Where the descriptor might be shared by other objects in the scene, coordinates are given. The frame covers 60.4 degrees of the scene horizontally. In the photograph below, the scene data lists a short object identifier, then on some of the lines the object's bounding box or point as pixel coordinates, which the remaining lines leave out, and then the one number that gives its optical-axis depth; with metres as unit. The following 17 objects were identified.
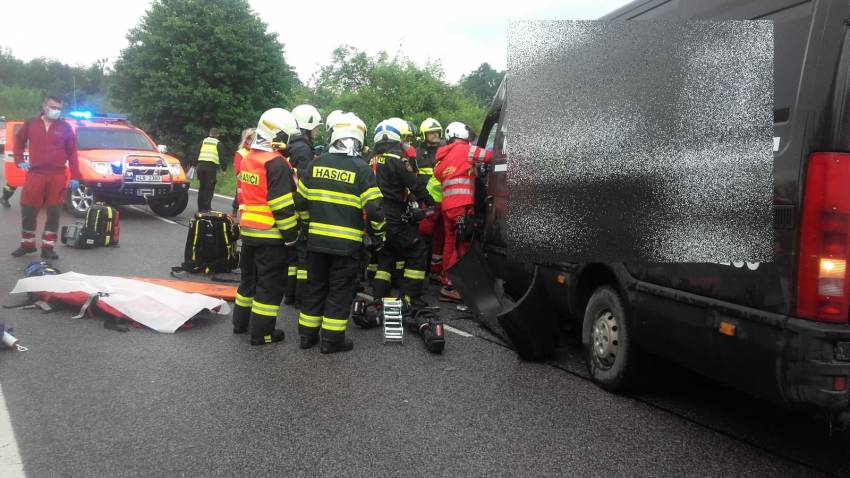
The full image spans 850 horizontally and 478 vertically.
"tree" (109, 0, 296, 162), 29.48
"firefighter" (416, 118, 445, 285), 8.17
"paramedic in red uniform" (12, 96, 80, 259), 8.89
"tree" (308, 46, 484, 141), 23.77
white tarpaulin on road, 5.88
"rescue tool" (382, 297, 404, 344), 5.76
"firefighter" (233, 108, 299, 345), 5.64
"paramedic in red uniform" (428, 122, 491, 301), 7.19
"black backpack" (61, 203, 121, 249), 9.84
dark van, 2.85
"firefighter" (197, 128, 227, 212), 13.19
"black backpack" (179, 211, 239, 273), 8.44
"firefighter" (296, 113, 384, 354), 5.49
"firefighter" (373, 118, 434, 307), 6.80
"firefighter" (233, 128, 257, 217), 9.50
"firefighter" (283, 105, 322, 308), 6.74
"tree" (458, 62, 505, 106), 49.54
